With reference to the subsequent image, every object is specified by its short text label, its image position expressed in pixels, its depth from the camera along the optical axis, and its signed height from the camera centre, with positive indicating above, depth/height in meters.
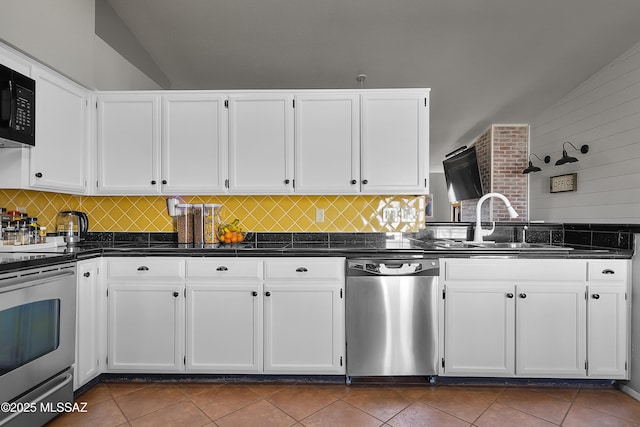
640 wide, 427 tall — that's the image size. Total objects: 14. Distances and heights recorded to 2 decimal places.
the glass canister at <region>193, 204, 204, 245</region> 2.68 -0.09
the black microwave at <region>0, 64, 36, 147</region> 1.81 +0.60
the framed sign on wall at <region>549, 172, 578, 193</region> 4.32 +0.45
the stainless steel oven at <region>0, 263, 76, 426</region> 1.54 -0.68
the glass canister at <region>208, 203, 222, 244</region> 2.69 -0.08
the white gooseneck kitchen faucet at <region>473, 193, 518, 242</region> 2.67 -0.11
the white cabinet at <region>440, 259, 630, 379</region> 2.14 -0.69
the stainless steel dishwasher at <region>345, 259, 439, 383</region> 2.15 -0.67
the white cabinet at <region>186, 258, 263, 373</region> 2.19 -0.68
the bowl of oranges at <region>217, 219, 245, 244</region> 2.63 -0.16
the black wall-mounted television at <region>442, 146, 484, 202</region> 5.70 +0.73
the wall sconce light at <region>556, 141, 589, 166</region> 4.11 +0.75
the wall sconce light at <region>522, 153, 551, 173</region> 4.91 +0.71
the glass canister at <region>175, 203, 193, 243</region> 2.72 -0.10
